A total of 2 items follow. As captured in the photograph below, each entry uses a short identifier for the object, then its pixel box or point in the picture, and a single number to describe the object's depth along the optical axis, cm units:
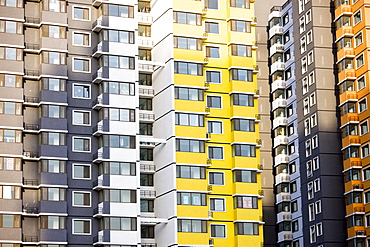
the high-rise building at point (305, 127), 11481
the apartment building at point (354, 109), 11188
